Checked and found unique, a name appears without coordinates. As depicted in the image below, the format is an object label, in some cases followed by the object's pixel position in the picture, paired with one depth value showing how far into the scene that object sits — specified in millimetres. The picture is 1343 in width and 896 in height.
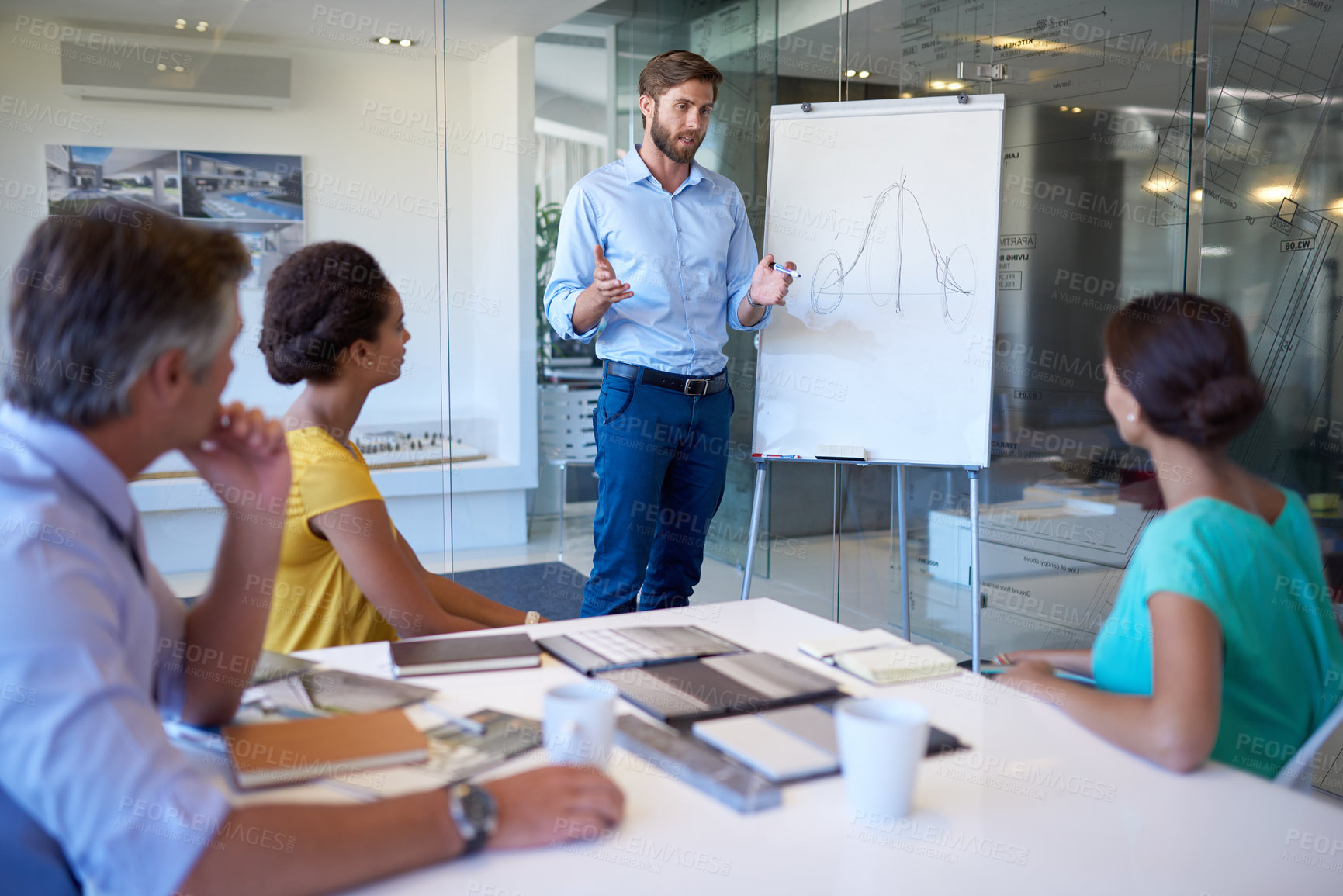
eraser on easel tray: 3141
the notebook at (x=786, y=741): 1030
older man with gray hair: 771
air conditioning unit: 3484
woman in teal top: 1153
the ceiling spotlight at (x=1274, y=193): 2688
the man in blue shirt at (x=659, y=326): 2850
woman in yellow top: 1529
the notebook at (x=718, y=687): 1179
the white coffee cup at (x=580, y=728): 1003
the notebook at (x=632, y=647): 1365
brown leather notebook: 1003
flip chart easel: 3062
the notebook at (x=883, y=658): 1352
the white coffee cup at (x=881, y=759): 931
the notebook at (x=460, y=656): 1325
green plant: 4785
